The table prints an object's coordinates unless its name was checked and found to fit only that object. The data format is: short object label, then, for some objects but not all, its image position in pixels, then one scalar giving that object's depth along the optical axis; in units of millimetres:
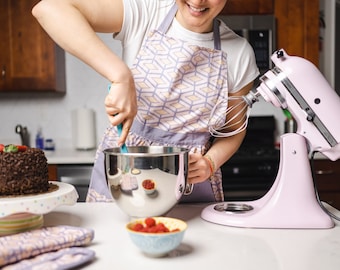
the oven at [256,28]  2678
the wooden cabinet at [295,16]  2695
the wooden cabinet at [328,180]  2588
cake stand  889
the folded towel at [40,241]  743
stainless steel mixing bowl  934
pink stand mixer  1005
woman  1242
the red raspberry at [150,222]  838
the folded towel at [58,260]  723
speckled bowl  785
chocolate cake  972
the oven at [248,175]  2539
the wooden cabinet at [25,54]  2670
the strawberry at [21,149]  1021
